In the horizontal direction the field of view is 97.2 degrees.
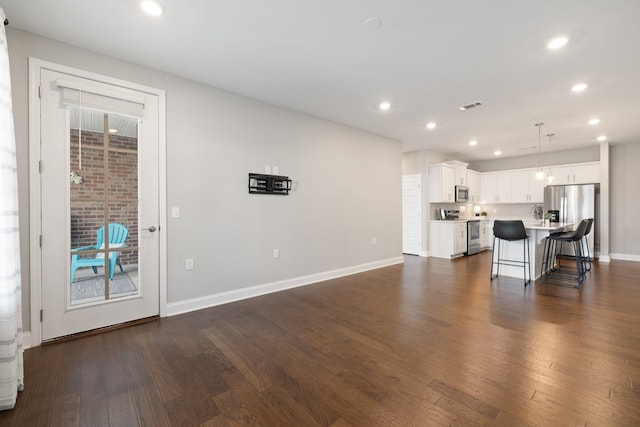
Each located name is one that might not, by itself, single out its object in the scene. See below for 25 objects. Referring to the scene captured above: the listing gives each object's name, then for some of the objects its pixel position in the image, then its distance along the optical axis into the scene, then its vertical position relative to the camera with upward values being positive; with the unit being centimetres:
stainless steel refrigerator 642 +17
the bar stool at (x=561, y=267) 443 -102
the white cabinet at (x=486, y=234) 787 -63
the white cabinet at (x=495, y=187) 779 +71
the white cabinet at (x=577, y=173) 654 +92
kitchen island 455 -62
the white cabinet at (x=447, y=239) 669 -65
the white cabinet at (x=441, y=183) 688 +71
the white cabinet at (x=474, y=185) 788 +77
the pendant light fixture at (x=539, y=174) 512 +71
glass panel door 271 +5
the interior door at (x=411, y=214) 723 -6
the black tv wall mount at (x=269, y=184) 384 +39
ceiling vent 402 +155
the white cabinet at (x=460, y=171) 725 +108
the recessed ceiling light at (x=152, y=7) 210 +155
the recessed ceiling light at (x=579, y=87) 340 +153
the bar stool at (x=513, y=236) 440 -39
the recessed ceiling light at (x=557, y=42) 249 +153
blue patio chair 271 -40
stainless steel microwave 731 +49
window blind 262 +110
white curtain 173 -27
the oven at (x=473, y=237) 722 -65
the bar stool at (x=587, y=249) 570 -86
